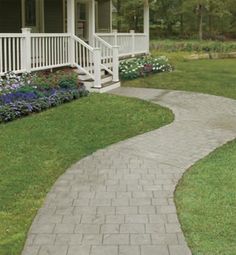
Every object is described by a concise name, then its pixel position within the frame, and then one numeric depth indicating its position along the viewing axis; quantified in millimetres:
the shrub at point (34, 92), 9230
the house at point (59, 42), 11281
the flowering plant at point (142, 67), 16277
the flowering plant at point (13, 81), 9900
